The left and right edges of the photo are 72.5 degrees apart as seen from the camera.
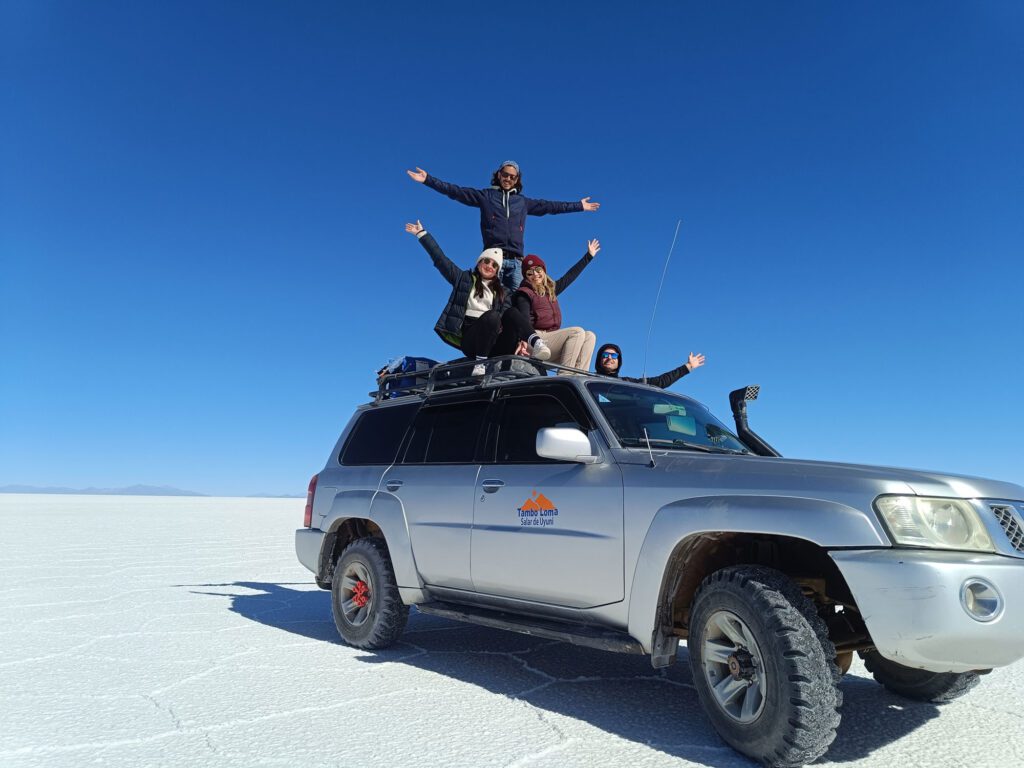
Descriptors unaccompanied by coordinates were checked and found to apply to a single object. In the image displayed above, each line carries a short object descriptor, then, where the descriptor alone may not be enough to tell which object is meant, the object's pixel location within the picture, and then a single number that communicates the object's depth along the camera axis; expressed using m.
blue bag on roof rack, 5.55
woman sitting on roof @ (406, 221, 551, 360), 5.87
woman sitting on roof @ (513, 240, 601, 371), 6.26
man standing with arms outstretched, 6.85
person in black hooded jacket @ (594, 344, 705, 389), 6.41
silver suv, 2.76
